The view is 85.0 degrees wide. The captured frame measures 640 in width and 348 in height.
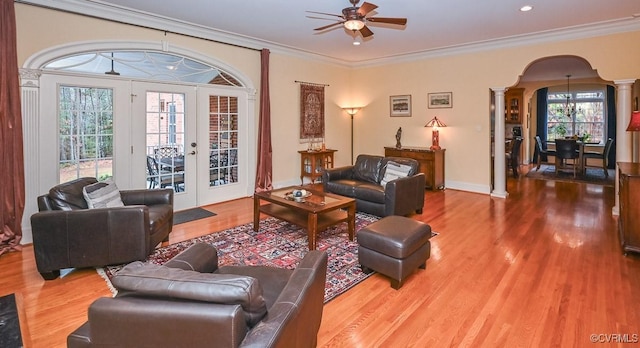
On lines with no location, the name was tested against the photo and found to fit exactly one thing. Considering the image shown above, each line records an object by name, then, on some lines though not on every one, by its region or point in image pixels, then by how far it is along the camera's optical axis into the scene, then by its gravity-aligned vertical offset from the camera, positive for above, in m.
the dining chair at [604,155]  8.38 +0.08
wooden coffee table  3.69 -0.58
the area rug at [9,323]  1.57 -0.79
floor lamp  8.44 +1.22
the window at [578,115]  10.91 +1.40
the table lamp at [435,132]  7.16 +0.58
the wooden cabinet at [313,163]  7.33 -0.04
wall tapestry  7.35 +1.06
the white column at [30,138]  3.96 +0.29
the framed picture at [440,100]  7.09 +1.24
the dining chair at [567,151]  8.52 +0.20
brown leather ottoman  2.92 -0.76
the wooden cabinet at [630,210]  3.47 -0.52
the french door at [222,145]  5.81 +0.30
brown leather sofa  4.75 -0.38
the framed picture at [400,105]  7.70 +1.23
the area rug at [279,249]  3.18 -0.96
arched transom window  4.38 +1.37
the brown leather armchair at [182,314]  1.27 -0.57
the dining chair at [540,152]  9.75 +0.20
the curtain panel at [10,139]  3.70 +0.27
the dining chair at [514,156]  8.62 +0.08
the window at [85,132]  4.34 +0.40
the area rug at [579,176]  7.89 -0.43
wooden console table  6.92 -0.06
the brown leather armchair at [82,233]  3.00 -0.63
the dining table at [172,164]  5.35 -0.03
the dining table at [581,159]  8.53 +0.00
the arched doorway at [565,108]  10.38 +1.62
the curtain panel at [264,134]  6.41 +0.51
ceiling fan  3.78 +1.59
